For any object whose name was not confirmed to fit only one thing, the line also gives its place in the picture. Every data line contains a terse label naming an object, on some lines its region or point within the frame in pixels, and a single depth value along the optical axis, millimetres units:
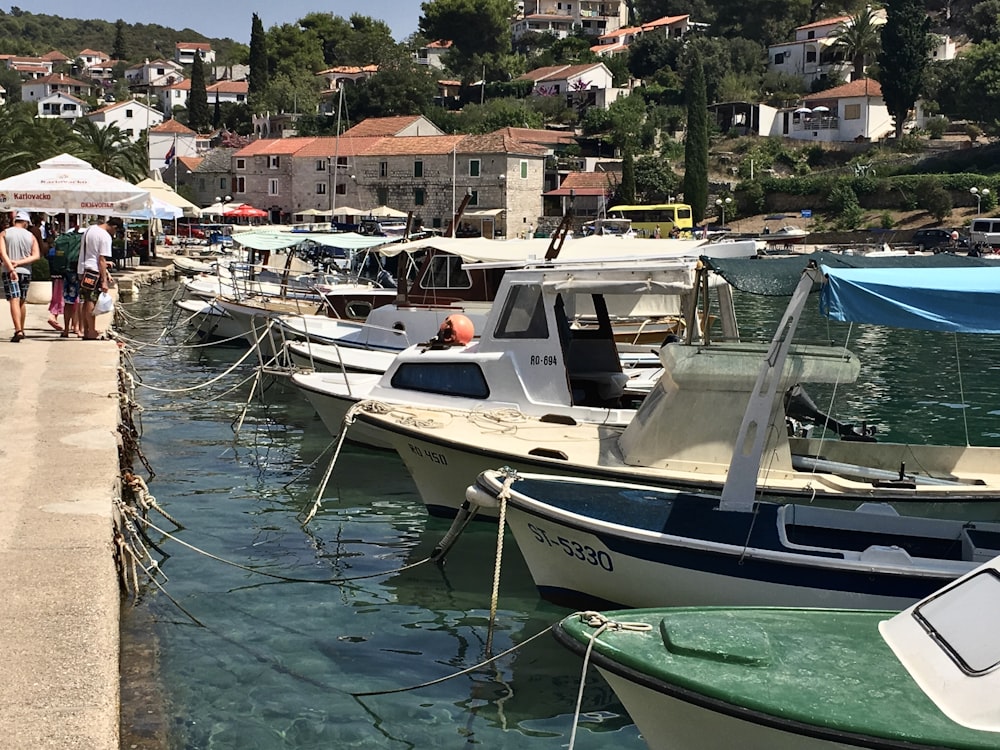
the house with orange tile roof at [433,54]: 146250
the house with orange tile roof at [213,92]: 159500
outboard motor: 12648
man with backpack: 18781
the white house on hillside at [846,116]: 95812
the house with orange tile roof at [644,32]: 137500
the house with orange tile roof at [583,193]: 85375
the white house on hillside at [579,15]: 159000
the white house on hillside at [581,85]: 114938
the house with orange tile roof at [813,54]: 117062
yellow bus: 73250
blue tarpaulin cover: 9047
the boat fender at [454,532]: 10906
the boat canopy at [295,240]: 30281
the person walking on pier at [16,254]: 18141
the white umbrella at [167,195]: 44875
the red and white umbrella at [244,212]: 61497
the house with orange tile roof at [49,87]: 185000
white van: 60719
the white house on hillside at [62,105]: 156750
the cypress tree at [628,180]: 82188
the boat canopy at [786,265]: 10258
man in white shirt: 17922
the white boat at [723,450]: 10461
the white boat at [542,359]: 13656
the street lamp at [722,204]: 81688
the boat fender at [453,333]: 16391
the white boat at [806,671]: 5883
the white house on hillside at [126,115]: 142000
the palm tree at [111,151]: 57562
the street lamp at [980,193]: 73625
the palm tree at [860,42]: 113188
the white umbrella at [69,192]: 22422
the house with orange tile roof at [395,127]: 95125
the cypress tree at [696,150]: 80375
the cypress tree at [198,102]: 136750
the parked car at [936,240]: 63881
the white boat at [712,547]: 8656
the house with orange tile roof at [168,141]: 121750
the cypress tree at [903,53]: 87188
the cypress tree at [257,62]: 134625
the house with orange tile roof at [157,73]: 191250
